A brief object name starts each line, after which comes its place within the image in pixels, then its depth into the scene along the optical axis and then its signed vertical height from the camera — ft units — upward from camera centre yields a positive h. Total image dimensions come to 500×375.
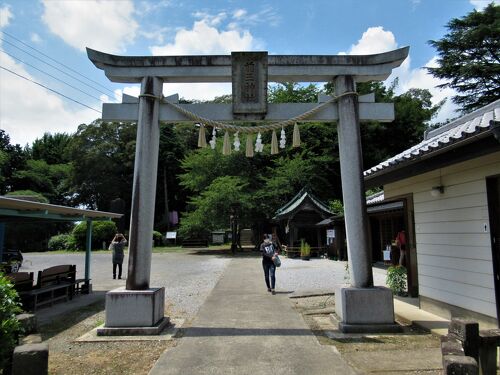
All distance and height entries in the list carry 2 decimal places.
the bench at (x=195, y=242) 125.59 -1.63
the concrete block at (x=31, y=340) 13.18 -3.54
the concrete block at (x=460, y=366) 10.41 -3.45
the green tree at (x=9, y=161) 150.10 +30.20
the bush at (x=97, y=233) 112.98 +1.09
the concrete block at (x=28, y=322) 14.24 -3.20
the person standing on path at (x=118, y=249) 47.36 -1.49
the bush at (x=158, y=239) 134.92 -0.74
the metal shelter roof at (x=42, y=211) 24.44 +1.99
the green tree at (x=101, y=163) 156.35 +29.80
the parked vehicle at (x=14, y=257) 58.22 -3.44
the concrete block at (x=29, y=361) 11.22 -3.60
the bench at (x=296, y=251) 86.84 -3.11
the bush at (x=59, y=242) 123.75 -1.70
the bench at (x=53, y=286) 30.78 -4.26
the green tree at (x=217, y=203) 93.76 +8.19
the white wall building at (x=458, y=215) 18.68 +1.29
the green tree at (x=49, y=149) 189.57 +43.06
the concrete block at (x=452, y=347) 11.85 -3.42
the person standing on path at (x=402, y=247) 36.04 -0.89
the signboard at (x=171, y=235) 139.33 +0.51
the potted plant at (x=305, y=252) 81.66 -3.09
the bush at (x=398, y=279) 32.35 -3.46
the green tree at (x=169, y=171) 163.43 +28.17
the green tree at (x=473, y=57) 84.38 +40.79
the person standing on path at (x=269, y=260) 36.66 -2.18
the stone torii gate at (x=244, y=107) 22.75 +8.12
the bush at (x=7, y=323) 12.42 -2.84
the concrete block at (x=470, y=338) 12.47 -3.21
